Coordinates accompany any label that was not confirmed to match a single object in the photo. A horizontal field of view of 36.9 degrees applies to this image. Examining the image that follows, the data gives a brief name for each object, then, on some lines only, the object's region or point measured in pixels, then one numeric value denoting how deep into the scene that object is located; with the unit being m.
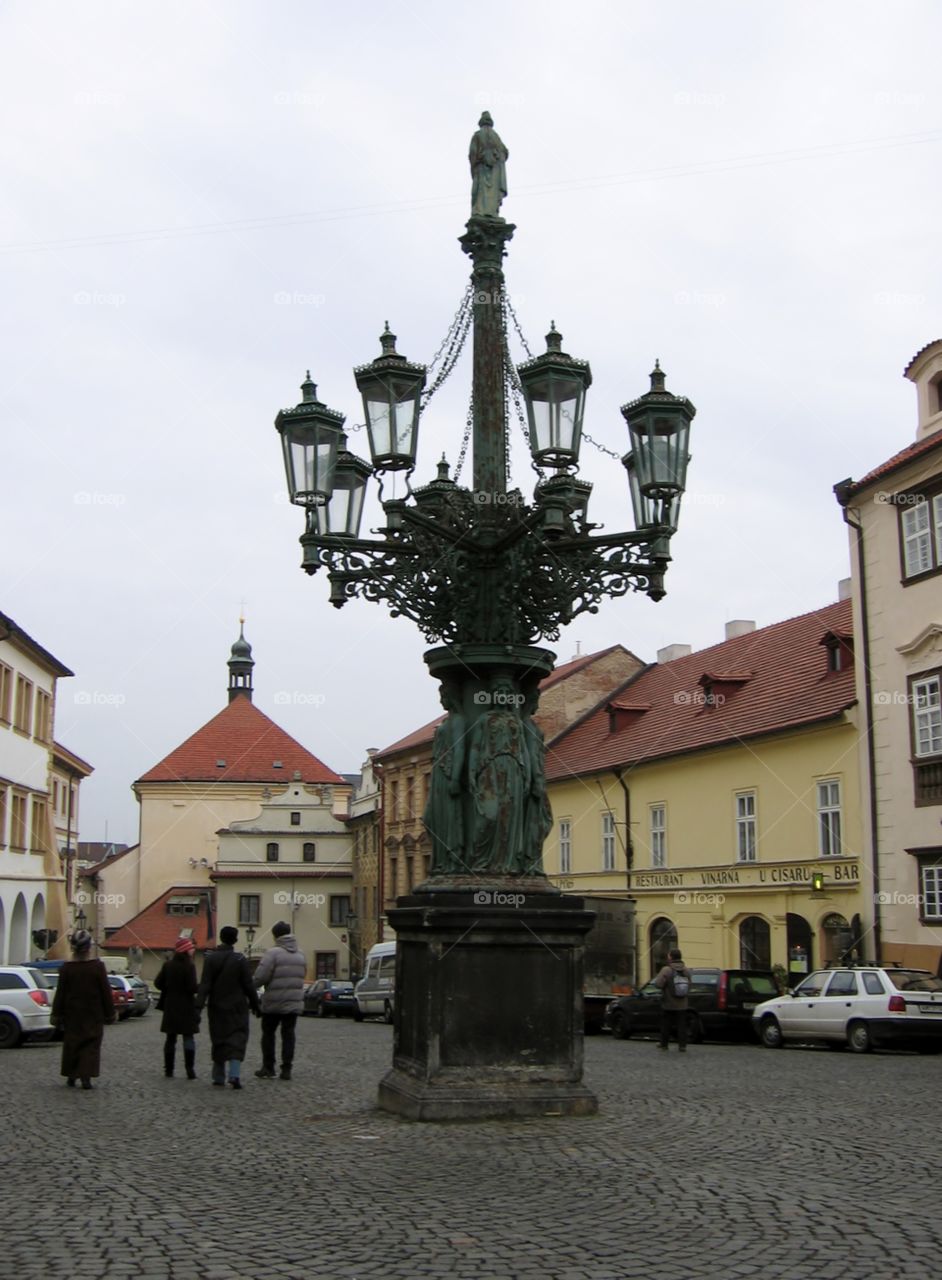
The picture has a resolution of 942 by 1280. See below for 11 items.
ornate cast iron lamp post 10.17
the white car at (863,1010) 21.14
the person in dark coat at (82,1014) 13.44
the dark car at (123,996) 35.53
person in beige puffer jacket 14.08
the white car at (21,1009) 23.69
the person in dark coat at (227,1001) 13.66
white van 36.62
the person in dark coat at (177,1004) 15.20
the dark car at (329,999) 41.75
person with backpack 20.53
